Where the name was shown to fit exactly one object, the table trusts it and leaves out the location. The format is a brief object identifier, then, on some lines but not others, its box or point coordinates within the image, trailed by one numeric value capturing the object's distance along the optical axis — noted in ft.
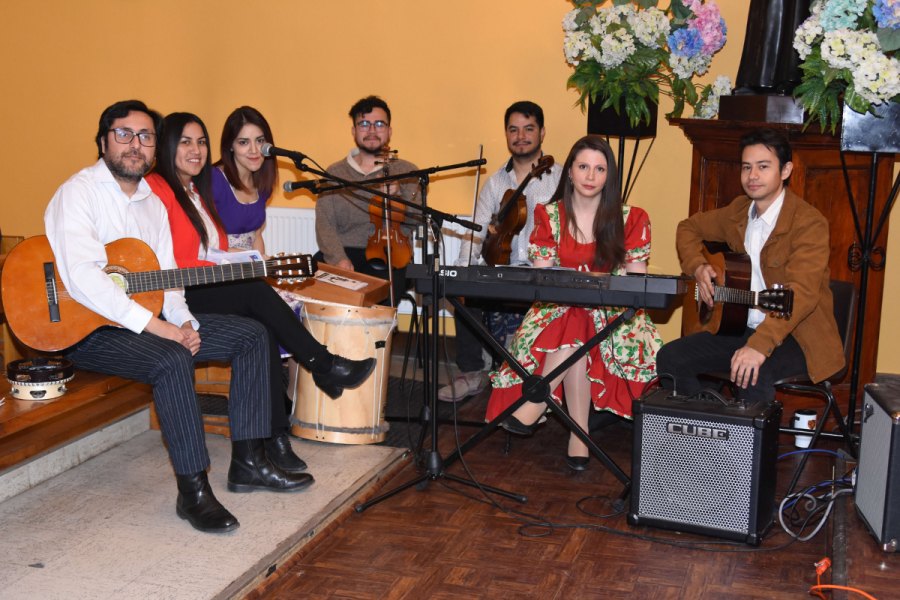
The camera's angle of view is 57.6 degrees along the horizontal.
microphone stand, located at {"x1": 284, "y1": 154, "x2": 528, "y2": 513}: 8.86
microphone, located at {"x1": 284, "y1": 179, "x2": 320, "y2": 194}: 8.79
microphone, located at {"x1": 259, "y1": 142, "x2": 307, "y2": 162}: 8.41
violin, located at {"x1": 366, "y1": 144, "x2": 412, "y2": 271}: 13.46
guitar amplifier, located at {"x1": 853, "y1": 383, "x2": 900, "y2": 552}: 7.39
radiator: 16.52
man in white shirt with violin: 13.52
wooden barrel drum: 10.51
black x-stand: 8.95
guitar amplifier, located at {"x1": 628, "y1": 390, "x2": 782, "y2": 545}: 8.05
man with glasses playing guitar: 8.38
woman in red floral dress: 10.27
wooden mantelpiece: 11.33
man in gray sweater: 13.76
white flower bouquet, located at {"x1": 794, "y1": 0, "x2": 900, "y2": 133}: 9.62
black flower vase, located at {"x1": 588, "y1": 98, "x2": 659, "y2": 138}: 13.08
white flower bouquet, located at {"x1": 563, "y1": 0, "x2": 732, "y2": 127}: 12.50
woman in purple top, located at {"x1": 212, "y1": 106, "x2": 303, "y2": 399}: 11.43
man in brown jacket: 9.48
